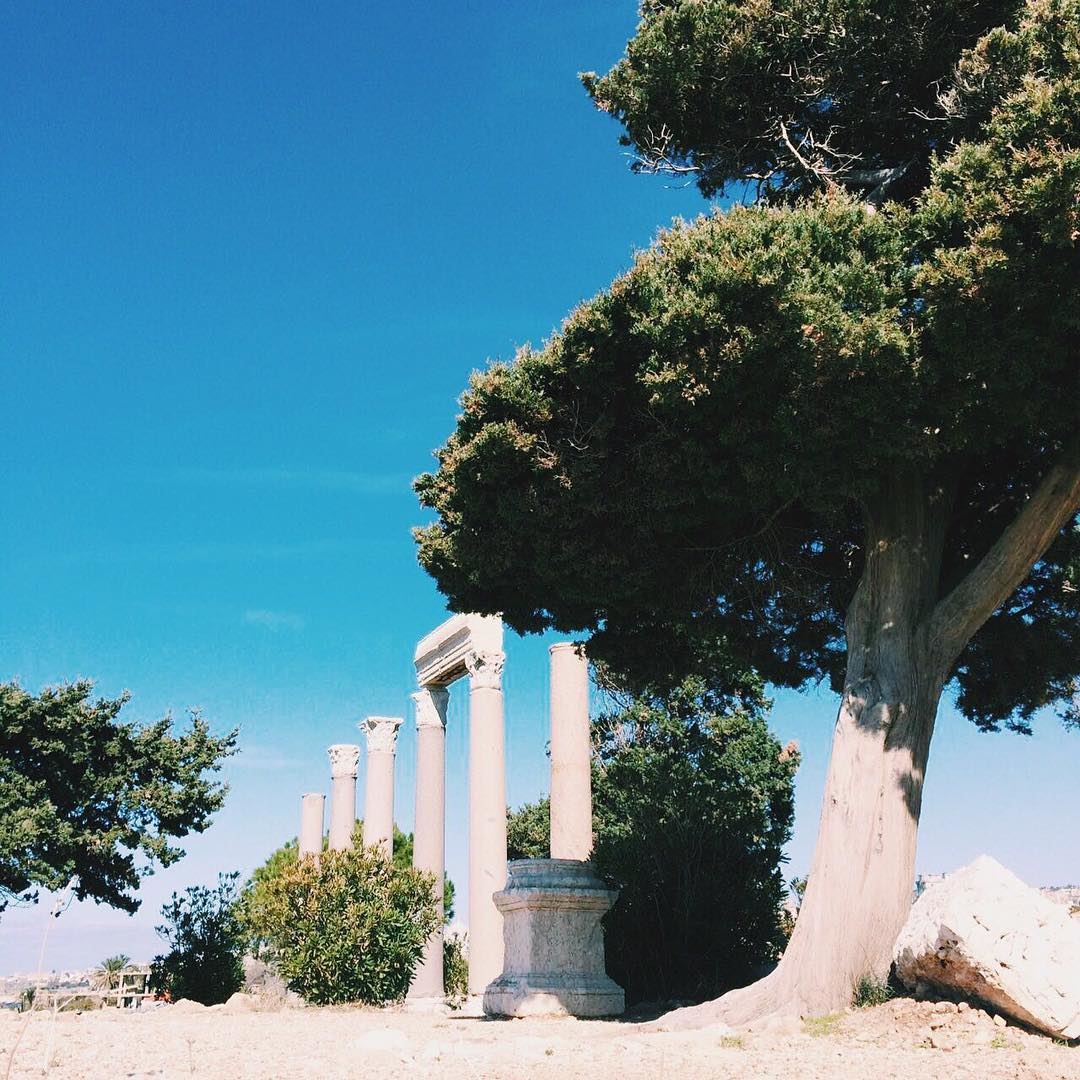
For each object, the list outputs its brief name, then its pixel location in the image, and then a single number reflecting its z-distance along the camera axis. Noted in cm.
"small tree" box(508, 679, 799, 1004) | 1492
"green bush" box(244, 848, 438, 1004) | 1462
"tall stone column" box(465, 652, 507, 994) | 2016
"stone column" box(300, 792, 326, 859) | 3525
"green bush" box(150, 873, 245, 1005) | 2114
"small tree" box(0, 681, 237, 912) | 2328
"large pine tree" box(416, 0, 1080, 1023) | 913
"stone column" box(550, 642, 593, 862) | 1802
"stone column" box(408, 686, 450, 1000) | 2450
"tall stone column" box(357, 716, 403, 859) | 2792
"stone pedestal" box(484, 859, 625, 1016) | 1221
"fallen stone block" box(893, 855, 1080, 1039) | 766
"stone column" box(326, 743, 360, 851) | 3091
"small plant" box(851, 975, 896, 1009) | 904
